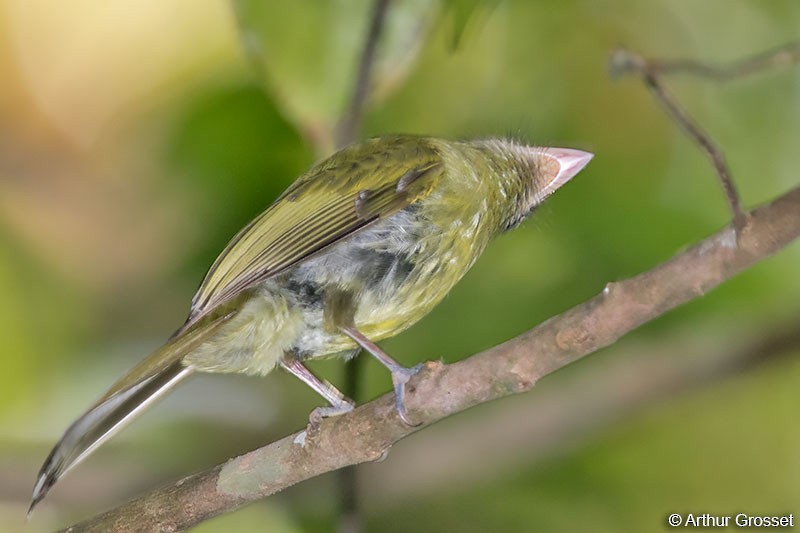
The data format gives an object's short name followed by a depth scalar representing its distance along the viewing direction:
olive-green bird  5.04
